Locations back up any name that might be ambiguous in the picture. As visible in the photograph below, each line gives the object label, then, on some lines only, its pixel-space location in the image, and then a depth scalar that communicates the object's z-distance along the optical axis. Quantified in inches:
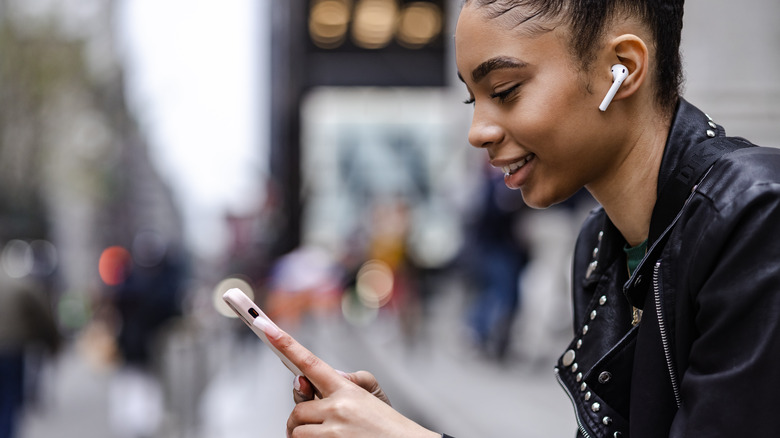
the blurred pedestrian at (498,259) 326.3
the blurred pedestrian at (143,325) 395.5
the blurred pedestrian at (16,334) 280.4
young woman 51.1
